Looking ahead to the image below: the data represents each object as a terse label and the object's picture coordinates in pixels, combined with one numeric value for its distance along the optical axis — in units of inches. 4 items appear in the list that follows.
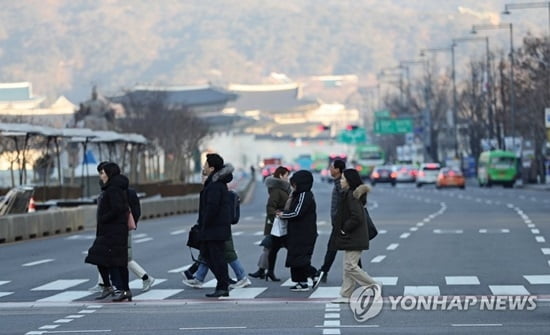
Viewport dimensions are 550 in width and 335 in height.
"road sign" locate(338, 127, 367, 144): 6904.5
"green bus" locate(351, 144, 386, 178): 5472.4
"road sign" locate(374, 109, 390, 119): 6671.8
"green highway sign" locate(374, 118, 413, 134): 5944.9
